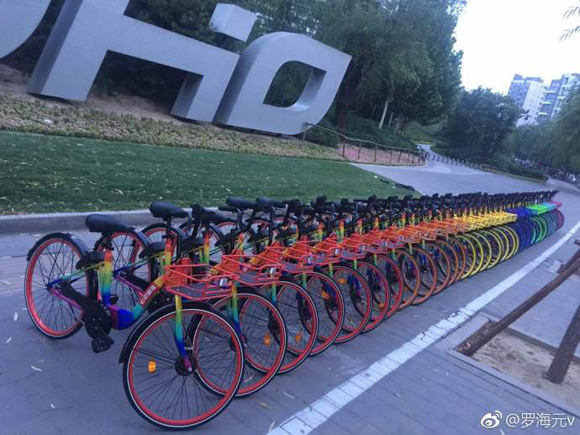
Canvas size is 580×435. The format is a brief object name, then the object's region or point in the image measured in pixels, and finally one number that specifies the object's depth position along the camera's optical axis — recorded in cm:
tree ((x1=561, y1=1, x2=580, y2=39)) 530
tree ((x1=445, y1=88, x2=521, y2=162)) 4788
